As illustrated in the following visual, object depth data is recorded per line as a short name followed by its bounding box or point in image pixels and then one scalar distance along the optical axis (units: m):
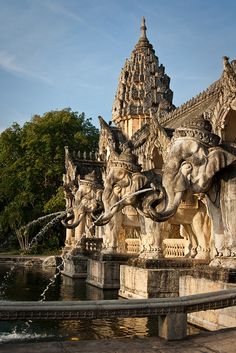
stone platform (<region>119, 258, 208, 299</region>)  12.30
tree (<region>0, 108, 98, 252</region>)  44.09
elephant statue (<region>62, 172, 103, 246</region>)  21.12
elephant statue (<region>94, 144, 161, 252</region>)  13.71
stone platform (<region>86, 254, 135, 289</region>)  16.03
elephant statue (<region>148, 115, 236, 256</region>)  9.28
